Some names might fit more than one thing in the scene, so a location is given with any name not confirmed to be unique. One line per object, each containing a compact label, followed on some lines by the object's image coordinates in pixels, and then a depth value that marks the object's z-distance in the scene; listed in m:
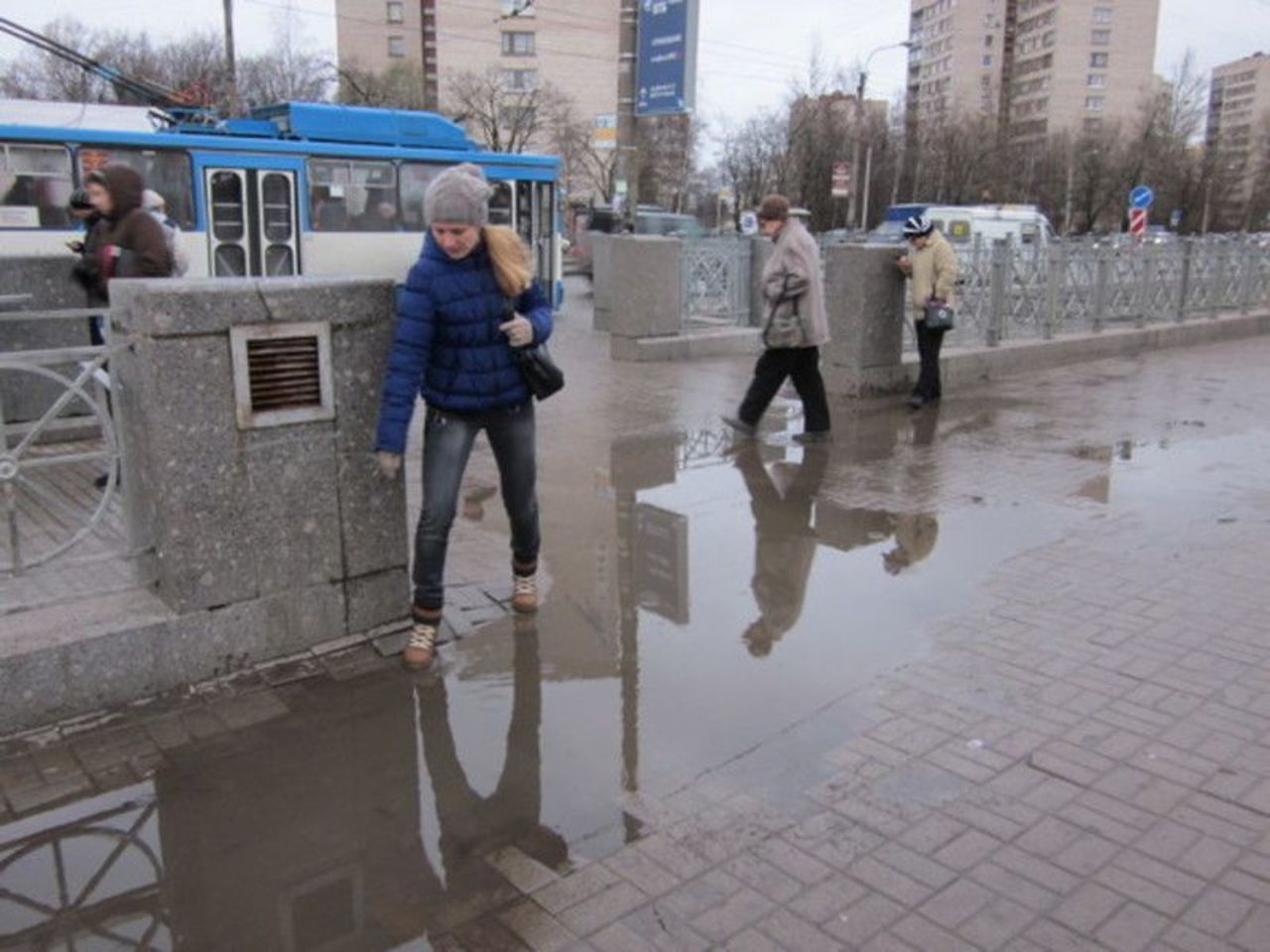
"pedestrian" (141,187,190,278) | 6.12
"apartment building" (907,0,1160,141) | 105.62
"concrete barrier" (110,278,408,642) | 3.89
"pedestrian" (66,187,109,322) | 5.94
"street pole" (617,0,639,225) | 17.20
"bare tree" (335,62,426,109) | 51.45
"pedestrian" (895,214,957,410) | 9.45
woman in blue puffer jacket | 4.14
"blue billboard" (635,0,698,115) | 17.36
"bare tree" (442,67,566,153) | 53.44
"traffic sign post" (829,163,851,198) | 35.69
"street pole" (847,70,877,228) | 44.78
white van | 28.11
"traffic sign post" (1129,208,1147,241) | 19.42
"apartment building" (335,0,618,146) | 81.94
